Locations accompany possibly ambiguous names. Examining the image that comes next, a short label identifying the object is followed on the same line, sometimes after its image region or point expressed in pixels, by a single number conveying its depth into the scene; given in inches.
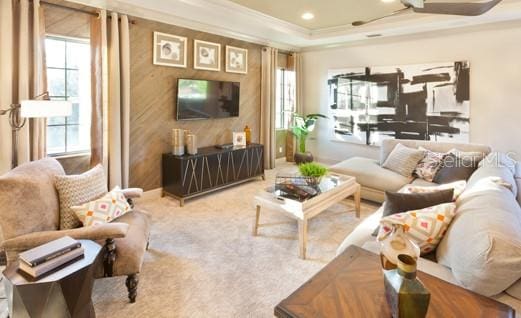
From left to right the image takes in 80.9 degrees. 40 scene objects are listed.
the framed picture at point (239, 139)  206.4
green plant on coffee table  127.1
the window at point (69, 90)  138.7
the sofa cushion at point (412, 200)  79.7
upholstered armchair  73.7
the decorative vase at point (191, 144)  173.3
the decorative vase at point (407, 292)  39.2
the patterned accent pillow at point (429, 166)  150.1
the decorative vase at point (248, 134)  215.8
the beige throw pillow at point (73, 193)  89.4
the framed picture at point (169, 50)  168.2
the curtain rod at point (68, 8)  128.7
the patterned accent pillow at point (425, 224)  70.1
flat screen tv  179.8
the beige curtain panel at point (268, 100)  235.0
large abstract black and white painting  194.4
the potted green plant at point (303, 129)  254.7
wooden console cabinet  165.6
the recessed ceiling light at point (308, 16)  182.8
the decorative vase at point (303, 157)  253.1
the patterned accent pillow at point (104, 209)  88.8
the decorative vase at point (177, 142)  169.0
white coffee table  108.7
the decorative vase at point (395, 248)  44.2
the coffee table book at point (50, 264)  62.0
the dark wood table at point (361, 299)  44.6
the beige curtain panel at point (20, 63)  117.3
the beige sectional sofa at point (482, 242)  51.9
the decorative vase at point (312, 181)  127.7
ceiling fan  76.8
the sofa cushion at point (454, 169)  136.8
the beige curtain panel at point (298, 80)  266.4
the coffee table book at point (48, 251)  63.0
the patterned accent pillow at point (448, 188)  87.1
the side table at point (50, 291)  60.7
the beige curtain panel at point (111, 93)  143.4
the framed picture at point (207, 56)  188.1
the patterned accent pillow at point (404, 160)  158.9
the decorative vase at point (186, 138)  175.4
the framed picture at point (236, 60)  208.4
